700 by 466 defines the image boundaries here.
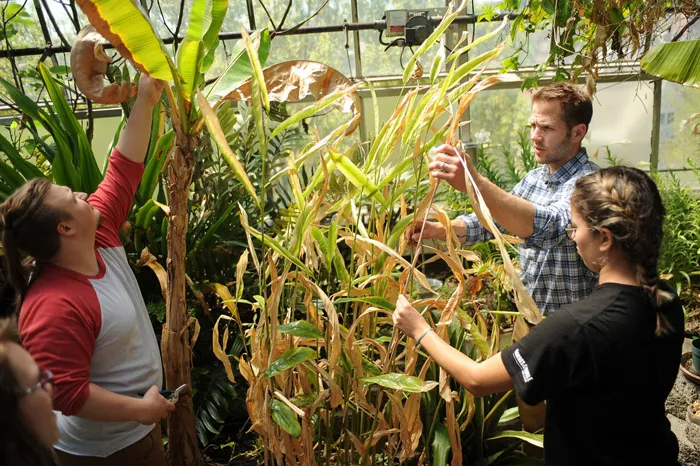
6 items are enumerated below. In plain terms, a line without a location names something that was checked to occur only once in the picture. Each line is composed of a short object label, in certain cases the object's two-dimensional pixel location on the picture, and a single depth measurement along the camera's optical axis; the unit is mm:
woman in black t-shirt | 1074
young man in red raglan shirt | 1176
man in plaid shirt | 1730
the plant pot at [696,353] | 2490
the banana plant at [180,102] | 1158
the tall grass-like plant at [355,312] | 1332
